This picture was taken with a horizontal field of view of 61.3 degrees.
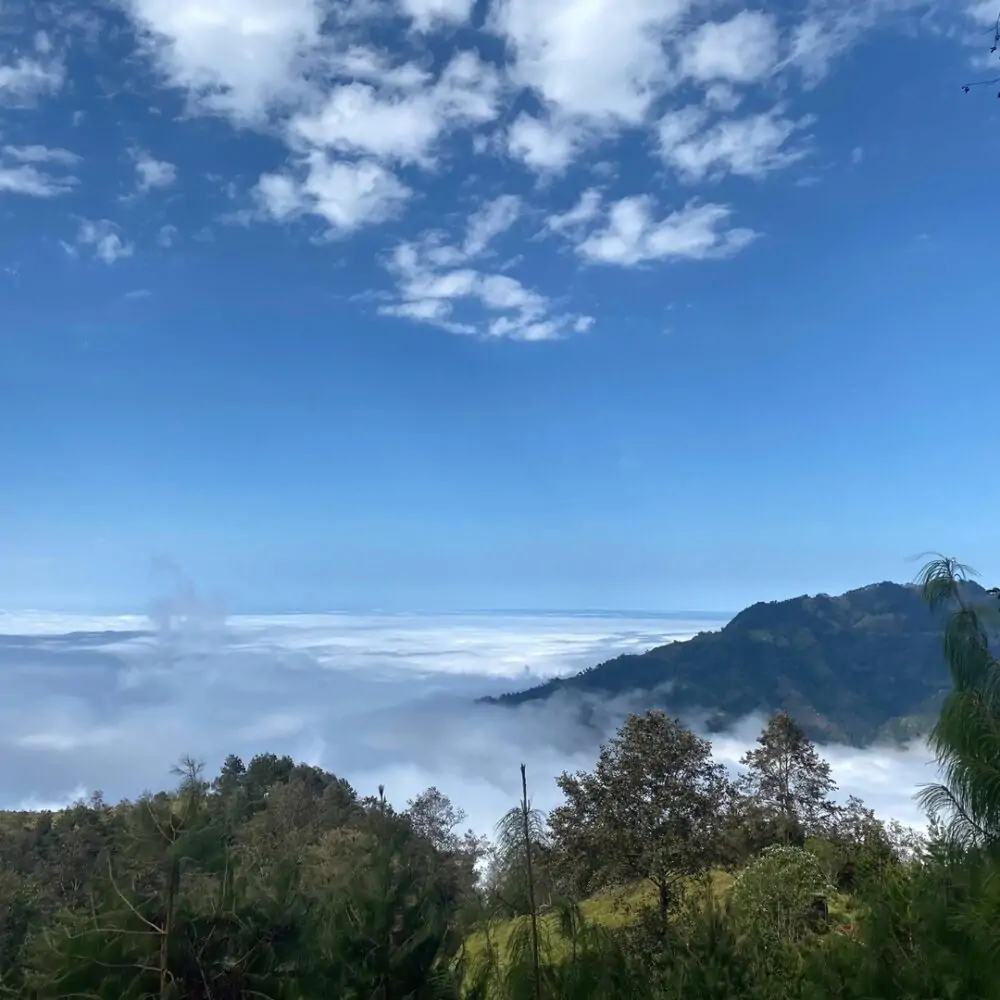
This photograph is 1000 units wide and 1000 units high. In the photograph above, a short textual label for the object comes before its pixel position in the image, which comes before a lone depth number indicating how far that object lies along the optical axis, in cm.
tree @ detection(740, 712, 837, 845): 2937
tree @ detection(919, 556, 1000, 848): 614
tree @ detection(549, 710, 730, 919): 1905
